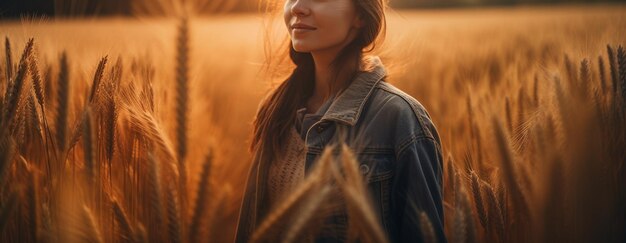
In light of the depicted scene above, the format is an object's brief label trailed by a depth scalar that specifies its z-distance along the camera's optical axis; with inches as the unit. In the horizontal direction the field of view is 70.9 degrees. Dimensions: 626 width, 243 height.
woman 40.1
